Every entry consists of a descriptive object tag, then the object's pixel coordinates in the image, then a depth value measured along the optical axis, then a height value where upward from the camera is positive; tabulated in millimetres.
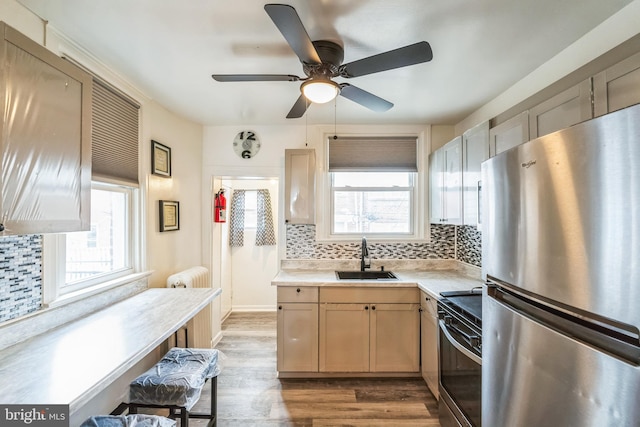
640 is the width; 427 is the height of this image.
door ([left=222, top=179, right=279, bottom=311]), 4137 -823
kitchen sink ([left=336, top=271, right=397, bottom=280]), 2770 -624
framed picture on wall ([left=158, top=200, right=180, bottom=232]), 2479 +10
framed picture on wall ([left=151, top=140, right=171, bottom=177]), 2381 +529
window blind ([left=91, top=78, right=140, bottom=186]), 1810 +594
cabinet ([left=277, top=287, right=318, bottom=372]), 2443 -1045
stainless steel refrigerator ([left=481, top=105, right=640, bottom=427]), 651 -185
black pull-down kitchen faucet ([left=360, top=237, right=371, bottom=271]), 2846 -433
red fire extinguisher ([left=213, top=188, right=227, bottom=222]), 3150 +119
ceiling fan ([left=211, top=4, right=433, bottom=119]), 1188 +805
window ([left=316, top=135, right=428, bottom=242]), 3062 +305
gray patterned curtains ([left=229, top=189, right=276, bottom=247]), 4074 -61
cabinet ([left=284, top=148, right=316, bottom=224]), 2822 +329
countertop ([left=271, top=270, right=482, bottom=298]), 2303 -605
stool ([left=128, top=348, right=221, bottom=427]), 1448 -939
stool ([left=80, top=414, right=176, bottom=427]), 1136 -890
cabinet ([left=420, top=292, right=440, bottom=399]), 2143 -1046
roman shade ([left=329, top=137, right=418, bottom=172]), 3064 +733
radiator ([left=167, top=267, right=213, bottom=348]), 2457 -1021
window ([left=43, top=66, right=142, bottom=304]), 1580 -8
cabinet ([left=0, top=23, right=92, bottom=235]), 1016 +328
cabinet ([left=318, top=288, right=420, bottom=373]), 2428 -1049
